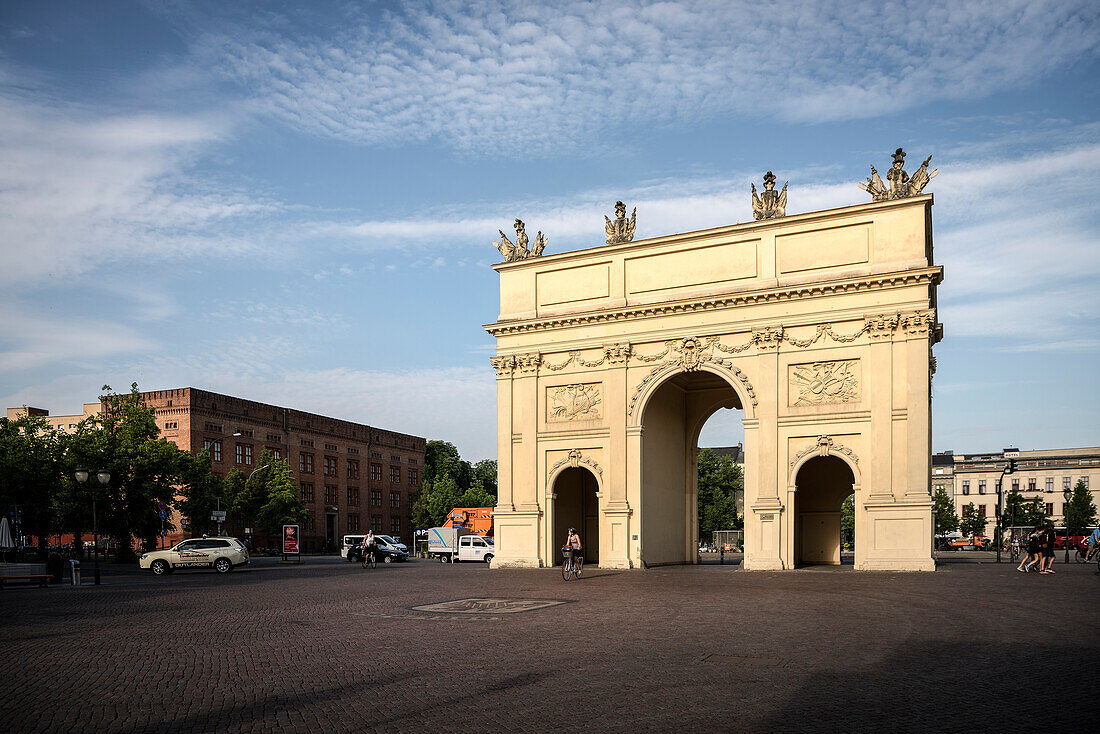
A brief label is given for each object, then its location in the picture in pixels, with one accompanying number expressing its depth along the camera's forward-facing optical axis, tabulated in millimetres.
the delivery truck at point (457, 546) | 51875
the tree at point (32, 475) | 51844
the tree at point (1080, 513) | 103375
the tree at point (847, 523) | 108062
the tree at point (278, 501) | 69375
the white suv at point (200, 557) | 40469
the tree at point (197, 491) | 54531
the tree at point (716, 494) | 93750
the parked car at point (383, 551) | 56688
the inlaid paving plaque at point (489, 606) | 18417
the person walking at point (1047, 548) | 31828
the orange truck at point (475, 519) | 68250
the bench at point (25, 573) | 29984
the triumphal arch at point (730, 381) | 33375
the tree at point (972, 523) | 111562
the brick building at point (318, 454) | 71375
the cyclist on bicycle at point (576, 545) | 29750
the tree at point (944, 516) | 110250
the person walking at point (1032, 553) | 32219
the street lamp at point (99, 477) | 31484
